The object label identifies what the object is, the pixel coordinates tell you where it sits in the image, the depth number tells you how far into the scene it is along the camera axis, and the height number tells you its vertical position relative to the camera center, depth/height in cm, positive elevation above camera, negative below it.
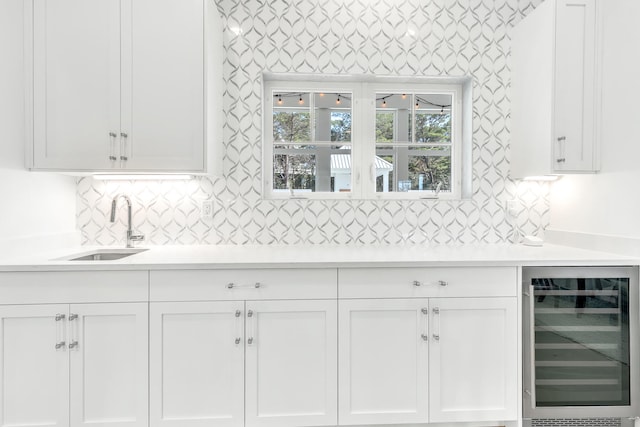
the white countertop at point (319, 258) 178 -26
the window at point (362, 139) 258 +47
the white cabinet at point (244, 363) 180 -75
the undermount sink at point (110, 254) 225 -28
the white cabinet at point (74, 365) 175 -74
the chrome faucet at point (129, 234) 230 -17
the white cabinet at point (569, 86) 212 +69
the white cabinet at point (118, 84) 198 +65
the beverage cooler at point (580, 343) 190 -68
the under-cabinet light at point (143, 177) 226 +18
